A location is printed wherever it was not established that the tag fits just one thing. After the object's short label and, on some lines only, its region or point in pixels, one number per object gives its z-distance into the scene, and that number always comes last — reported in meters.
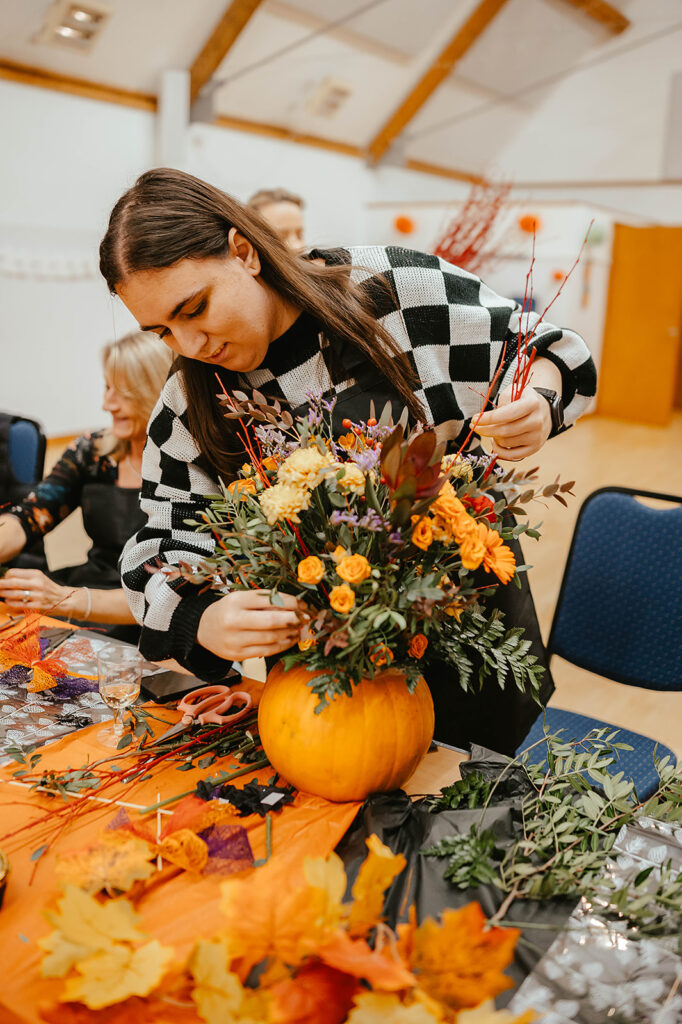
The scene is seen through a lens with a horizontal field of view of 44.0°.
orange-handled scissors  1.12
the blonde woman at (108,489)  2.01
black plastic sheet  0.79
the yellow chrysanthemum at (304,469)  0.85
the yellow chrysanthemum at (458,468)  0.89
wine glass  1.15
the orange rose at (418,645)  0.88
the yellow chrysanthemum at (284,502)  0.84
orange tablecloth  0.73
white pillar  6.69
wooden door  8.77
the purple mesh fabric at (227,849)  0.85
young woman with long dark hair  1.07
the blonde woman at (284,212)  3.21
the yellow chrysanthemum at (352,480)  0.85
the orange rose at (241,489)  0.92
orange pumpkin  0.92
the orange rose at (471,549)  0.82
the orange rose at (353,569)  0.80
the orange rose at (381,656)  0.86
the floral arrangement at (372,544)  0.82
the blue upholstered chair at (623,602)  1.68
